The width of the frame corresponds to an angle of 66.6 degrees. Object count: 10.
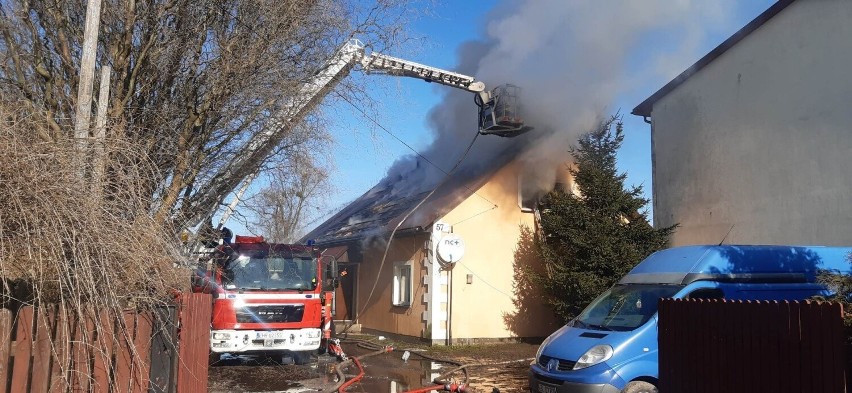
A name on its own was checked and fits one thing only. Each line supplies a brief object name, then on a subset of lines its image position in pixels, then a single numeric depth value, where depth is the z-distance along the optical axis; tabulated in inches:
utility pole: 249.6
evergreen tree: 536.1
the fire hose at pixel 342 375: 382.7
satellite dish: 586.6
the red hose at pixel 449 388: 371.6
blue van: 297.1
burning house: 596.7
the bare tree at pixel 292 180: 383.2
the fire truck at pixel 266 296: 449.1
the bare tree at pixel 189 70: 305.6
